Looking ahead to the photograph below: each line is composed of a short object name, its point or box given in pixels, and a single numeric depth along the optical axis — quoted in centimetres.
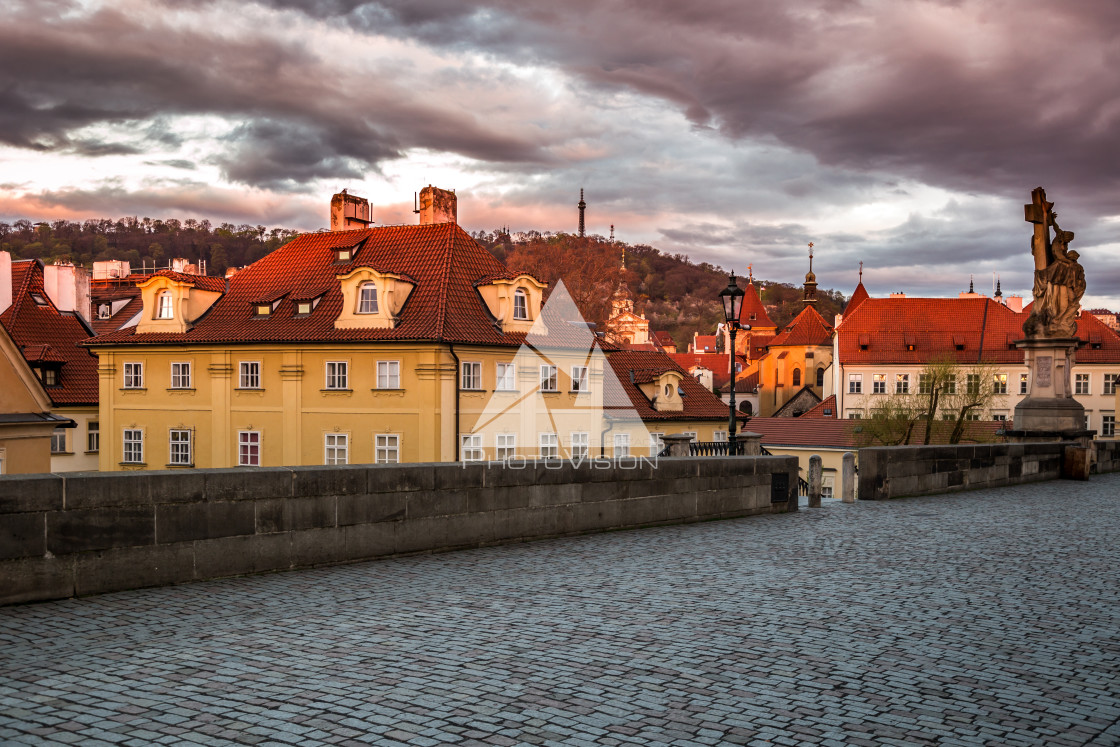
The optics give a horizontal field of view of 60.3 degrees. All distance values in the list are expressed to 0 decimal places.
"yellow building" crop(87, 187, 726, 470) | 3656
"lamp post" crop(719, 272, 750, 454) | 1947
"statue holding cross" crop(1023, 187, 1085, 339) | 2220
